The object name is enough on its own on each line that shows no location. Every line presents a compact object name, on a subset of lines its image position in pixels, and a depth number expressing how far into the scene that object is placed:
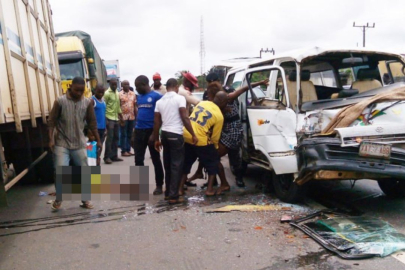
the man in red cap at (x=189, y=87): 6.18
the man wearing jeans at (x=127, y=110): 9.56
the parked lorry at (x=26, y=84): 4.02
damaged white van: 4.29
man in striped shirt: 4.95
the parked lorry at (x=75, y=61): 11.36
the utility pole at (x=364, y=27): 40.56
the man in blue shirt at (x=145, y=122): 6.02
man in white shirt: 5.45
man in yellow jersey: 5.62
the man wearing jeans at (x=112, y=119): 9.06
